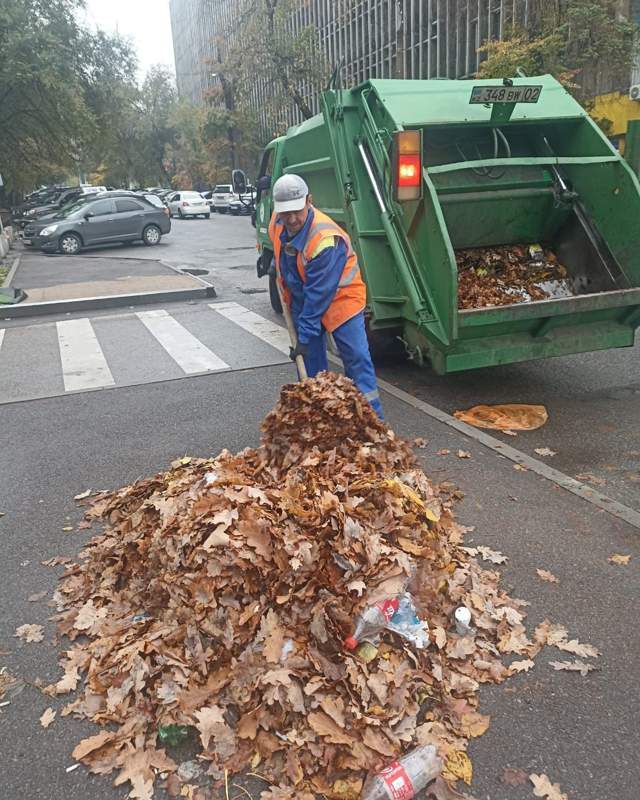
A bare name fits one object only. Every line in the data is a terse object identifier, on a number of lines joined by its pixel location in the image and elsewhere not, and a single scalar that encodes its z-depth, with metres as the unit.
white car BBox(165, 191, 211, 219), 38.75
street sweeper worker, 4.82
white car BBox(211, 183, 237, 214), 43.84
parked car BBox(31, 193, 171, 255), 21.05
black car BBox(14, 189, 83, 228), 28.14
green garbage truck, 5.51
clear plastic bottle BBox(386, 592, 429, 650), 3.03
